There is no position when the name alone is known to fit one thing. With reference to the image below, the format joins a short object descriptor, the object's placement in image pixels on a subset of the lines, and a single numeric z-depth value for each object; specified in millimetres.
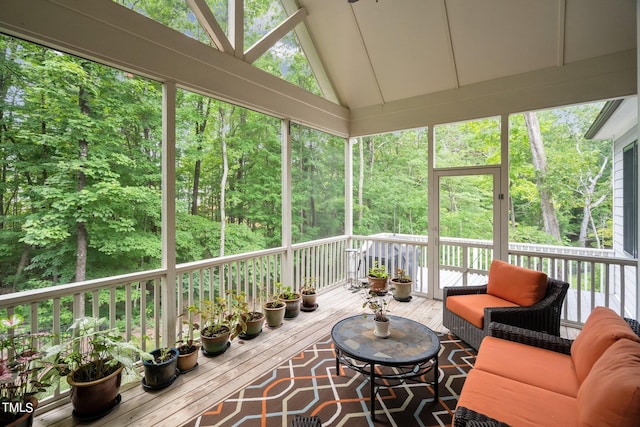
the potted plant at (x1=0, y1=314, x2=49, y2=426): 1677
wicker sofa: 1167
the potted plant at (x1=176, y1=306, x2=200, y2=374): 2605
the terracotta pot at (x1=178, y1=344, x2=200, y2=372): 2592
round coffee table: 2057
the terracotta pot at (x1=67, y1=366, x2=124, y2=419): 1988
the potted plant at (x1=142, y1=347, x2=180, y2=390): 2348
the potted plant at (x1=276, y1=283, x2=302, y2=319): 3846
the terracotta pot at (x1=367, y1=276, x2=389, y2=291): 4652
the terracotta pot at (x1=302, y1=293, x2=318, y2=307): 4141
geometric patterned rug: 1994
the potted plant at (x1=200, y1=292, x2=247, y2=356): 2883
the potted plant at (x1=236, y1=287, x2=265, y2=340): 3254
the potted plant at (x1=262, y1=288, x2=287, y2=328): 3549
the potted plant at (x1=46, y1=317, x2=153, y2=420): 1986
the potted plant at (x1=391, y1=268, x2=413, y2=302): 4543
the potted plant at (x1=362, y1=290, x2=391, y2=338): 2404
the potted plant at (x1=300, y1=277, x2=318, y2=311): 4141
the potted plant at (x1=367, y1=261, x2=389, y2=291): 4660
